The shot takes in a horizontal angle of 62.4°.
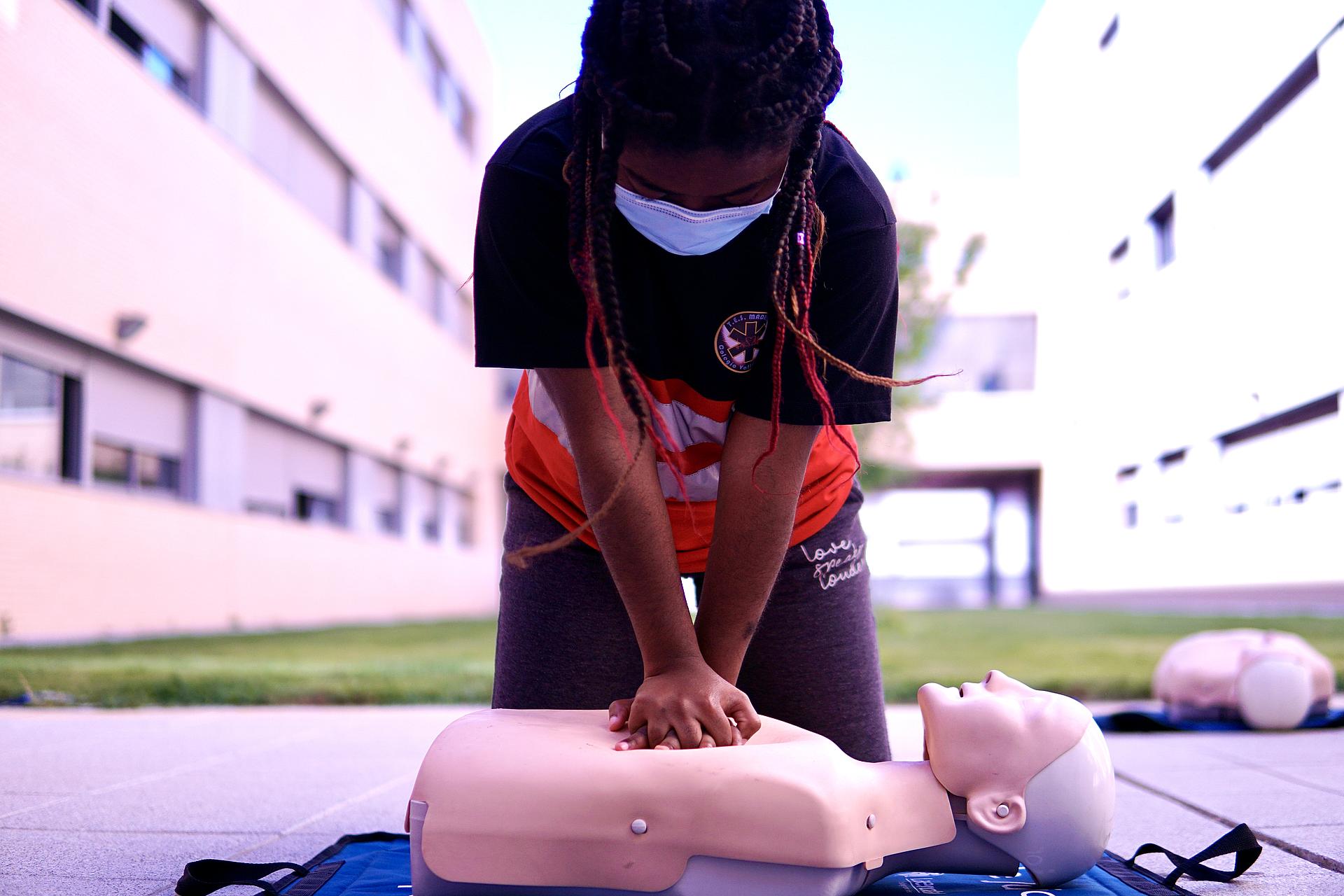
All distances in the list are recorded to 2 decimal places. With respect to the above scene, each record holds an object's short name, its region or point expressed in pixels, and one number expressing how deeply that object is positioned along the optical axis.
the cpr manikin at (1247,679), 3.26
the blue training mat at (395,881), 1.48
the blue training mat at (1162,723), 3.29
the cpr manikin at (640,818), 1.31
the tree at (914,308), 9.23
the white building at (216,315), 6.55
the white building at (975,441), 16.47
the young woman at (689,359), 1.22
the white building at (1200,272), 7.63
